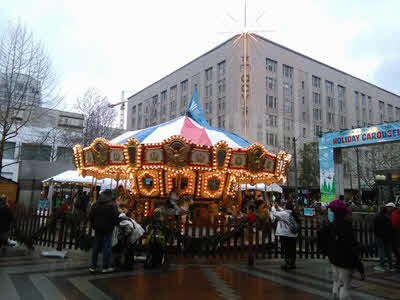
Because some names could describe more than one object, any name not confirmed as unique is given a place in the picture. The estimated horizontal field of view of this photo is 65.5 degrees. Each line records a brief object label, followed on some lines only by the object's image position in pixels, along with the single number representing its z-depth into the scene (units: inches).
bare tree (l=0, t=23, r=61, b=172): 596.7
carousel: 398.9
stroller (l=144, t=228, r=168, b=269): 277.0
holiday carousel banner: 617.5
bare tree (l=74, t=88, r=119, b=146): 1000.2
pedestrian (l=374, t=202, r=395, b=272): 286.4
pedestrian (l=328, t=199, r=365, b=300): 166.7
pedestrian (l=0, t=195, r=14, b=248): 311.1
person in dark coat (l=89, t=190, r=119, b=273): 251.8
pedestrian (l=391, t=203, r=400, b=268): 294.8
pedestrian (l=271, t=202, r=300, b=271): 283.9
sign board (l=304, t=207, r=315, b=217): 725.3
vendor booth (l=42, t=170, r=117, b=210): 719.7
